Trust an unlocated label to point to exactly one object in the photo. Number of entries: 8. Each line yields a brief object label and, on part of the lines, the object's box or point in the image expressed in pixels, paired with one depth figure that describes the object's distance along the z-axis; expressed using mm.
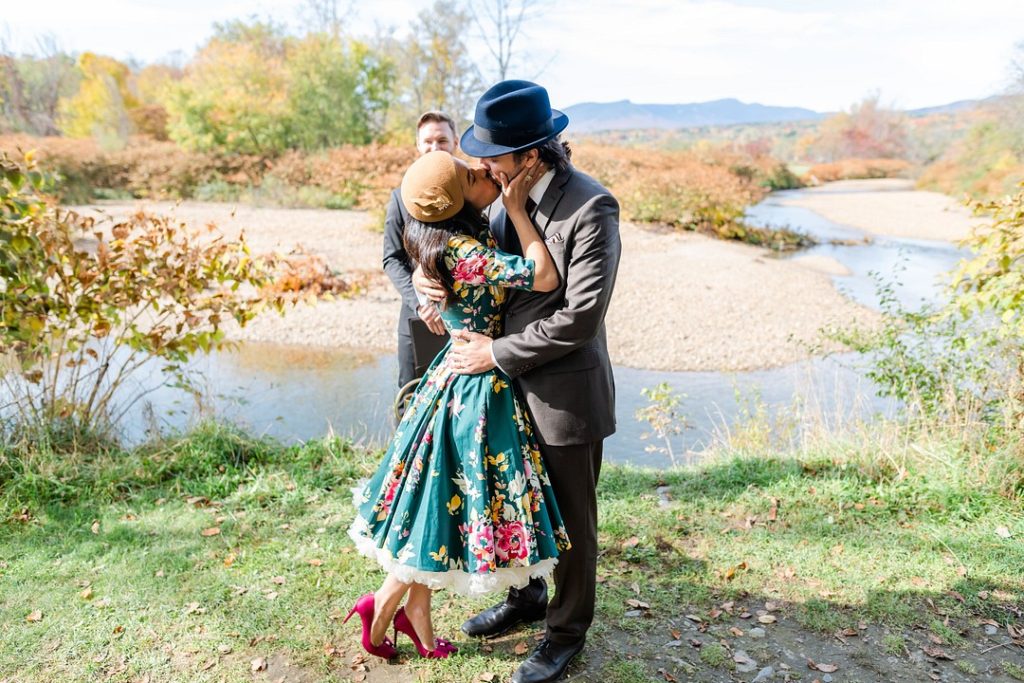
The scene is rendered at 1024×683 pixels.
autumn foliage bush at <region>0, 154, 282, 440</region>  3967
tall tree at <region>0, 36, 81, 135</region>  27828
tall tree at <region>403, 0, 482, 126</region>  23781
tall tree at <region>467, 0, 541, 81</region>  22891
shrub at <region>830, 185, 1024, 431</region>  4129
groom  2215
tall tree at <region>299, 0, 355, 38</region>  34859
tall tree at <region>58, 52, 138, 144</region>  27406
